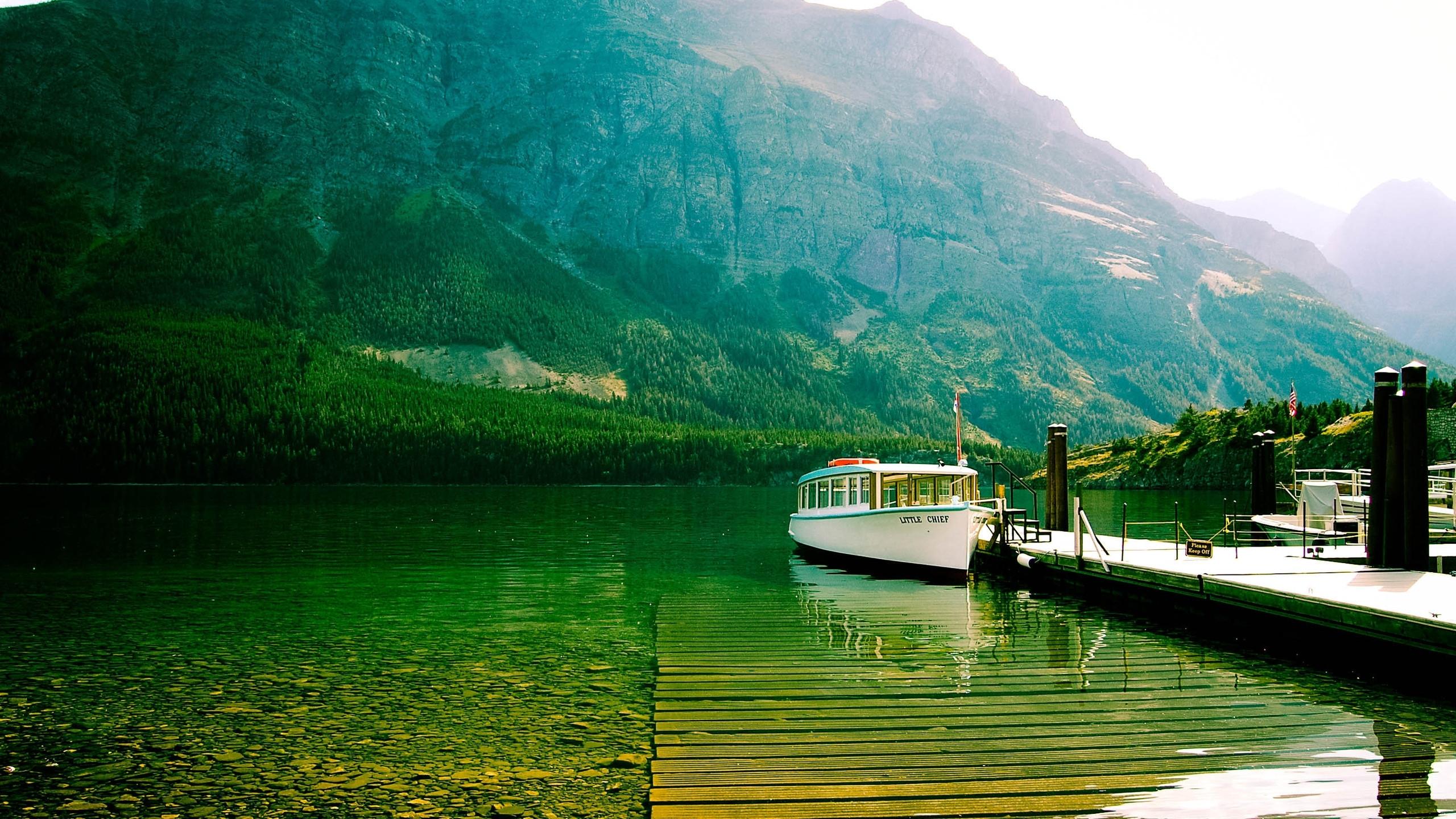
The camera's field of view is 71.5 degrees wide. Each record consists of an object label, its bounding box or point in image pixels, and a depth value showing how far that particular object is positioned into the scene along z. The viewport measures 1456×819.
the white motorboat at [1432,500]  39.50
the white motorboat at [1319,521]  37.75
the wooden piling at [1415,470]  27.92
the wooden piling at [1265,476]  53.22
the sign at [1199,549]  34.09
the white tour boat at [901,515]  43.25
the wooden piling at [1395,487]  28.28
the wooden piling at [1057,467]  49.25
